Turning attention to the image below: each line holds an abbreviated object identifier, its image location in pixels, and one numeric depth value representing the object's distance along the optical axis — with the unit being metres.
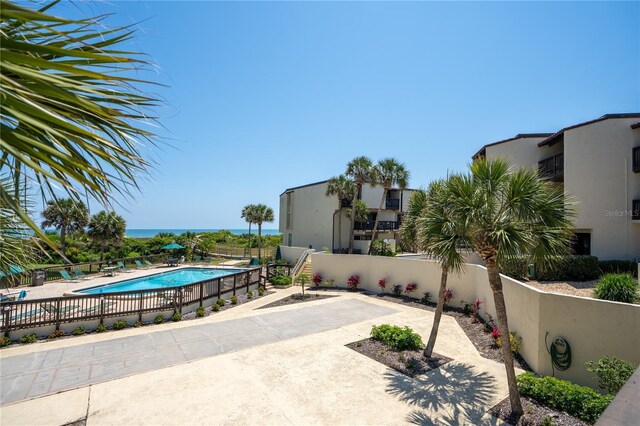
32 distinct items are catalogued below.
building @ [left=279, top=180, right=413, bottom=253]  28.58
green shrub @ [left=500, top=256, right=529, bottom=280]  5.80
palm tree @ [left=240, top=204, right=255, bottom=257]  36.19
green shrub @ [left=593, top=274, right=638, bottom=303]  7.52
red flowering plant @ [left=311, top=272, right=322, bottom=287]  18.39
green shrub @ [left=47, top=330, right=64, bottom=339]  9.59
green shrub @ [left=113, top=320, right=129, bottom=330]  10.51
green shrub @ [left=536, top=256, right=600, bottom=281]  12.99
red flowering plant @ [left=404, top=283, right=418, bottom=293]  15.28
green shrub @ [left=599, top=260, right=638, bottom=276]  13.54
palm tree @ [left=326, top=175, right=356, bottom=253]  26.75
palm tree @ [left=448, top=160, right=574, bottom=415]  5.74
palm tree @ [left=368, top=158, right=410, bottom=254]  25.66
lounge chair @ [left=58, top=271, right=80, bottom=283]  18.77
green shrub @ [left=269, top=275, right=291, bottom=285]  19.36
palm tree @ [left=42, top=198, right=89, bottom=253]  22.25
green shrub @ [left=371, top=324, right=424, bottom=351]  8.91
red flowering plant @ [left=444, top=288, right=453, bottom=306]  13.51
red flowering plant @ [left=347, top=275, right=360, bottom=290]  17.72
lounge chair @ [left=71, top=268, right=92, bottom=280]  19.87
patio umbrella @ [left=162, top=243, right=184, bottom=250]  28.20
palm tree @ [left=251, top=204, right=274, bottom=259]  35.72
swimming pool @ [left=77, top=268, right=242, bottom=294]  17.81
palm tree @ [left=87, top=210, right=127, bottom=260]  24.81
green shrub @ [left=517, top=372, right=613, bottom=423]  5.38
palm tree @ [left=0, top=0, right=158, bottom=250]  1.24
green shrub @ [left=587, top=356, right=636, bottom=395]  5.37
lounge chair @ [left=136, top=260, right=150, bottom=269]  25.56
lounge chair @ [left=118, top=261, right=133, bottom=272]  23.03
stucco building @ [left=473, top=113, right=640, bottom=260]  15.34
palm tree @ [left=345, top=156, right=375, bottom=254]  26.27
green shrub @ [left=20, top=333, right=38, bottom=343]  9.19
